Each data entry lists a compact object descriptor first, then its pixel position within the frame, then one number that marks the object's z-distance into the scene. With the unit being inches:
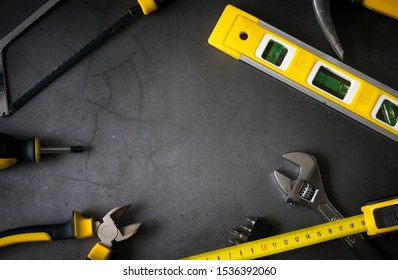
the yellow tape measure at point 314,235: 43.8
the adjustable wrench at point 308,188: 45.4
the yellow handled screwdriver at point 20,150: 43.8
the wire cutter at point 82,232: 43.8
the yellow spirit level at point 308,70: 46.1
